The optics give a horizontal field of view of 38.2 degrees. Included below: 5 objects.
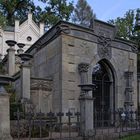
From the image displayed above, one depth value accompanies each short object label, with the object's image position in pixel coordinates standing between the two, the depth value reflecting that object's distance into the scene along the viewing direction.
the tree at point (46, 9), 22.71
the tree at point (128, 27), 18.76
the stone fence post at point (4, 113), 5.73
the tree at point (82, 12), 34.39
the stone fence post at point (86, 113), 7.33
